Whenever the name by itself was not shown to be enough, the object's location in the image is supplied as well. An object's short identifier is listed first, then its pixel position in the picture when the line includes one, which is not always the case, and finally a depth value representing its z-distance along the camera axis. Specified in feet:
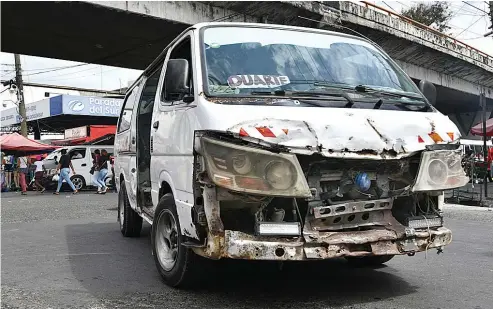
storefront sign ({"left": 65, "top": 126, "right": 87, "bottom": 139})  93.76
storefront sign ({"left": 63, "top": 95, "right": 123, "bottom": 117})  91.98
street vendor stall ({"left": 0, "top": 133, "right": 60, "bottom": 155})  69.10
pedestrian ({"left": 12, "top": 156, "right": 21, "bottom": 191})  71.87
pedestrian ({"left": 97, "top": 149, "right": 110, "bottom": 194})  56.80
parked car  62.44
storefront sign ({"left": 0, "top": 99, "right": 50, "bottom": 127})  97.74
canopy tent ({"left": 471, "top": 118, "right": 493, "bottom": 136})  55.51
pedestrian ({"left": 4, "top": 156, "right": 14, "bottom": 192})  71.54
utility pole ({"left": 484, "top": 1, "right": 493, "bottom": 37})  88.78
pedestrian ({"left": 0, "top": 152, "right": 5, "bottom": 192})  71.75
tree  142.72
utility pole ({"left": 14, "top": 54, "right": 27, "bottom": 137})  91.71
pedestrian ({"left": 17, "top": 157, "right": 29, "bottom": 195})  62.80
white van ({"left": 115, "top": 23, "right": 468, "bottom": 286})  11.20
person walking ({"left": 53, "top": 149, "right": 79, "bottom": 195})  57.00
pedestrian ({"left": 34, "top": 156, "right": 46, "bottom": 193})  65.24
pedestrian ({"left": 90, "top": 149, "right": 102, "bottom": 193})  57.11
